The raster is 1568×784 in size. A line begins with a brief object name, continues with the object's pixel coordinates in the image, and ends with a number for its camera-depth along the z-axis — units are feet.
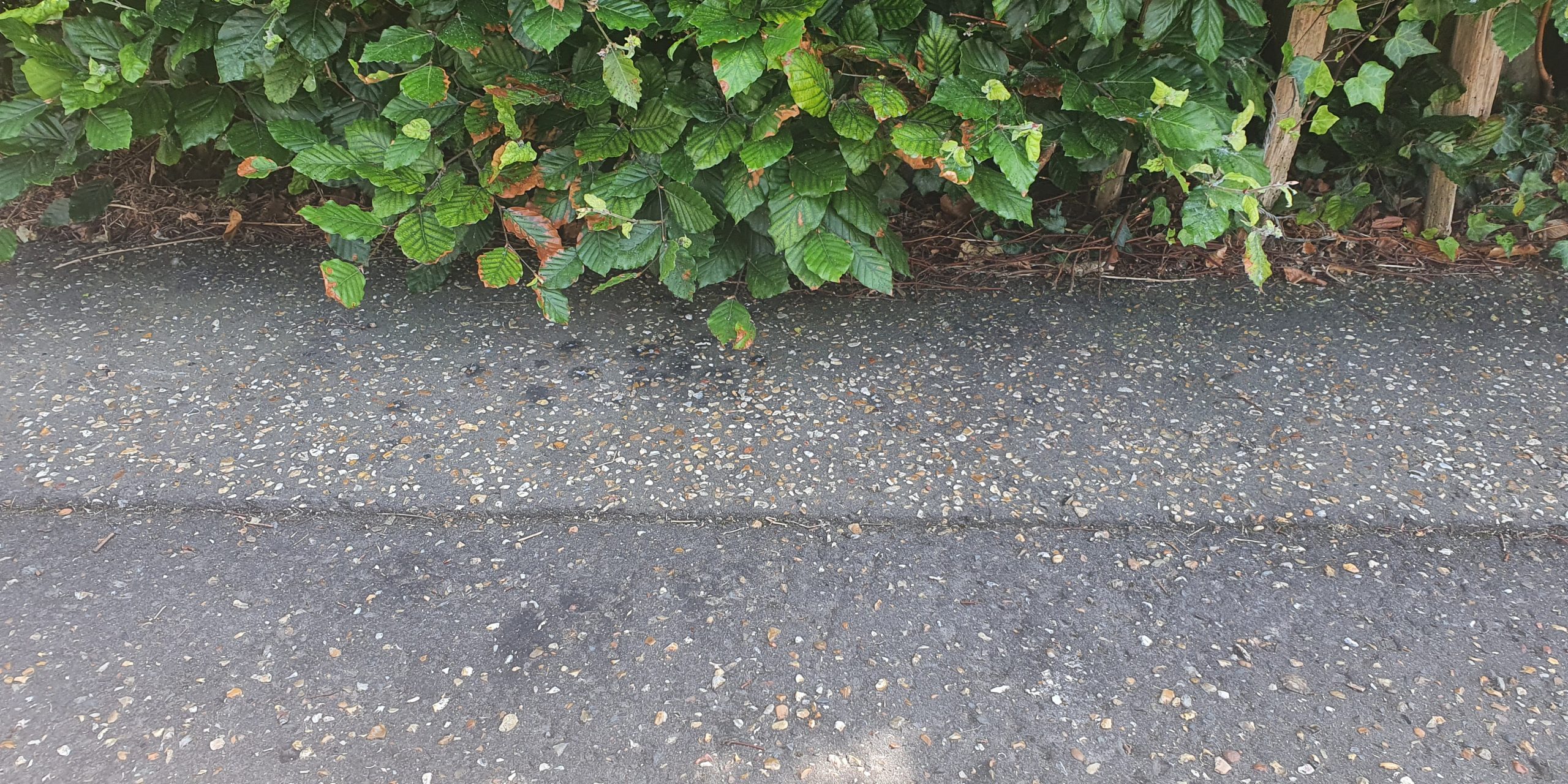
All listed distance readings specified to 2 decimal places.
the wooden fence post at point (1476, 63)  9.24
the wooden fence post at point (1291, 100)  8.73
